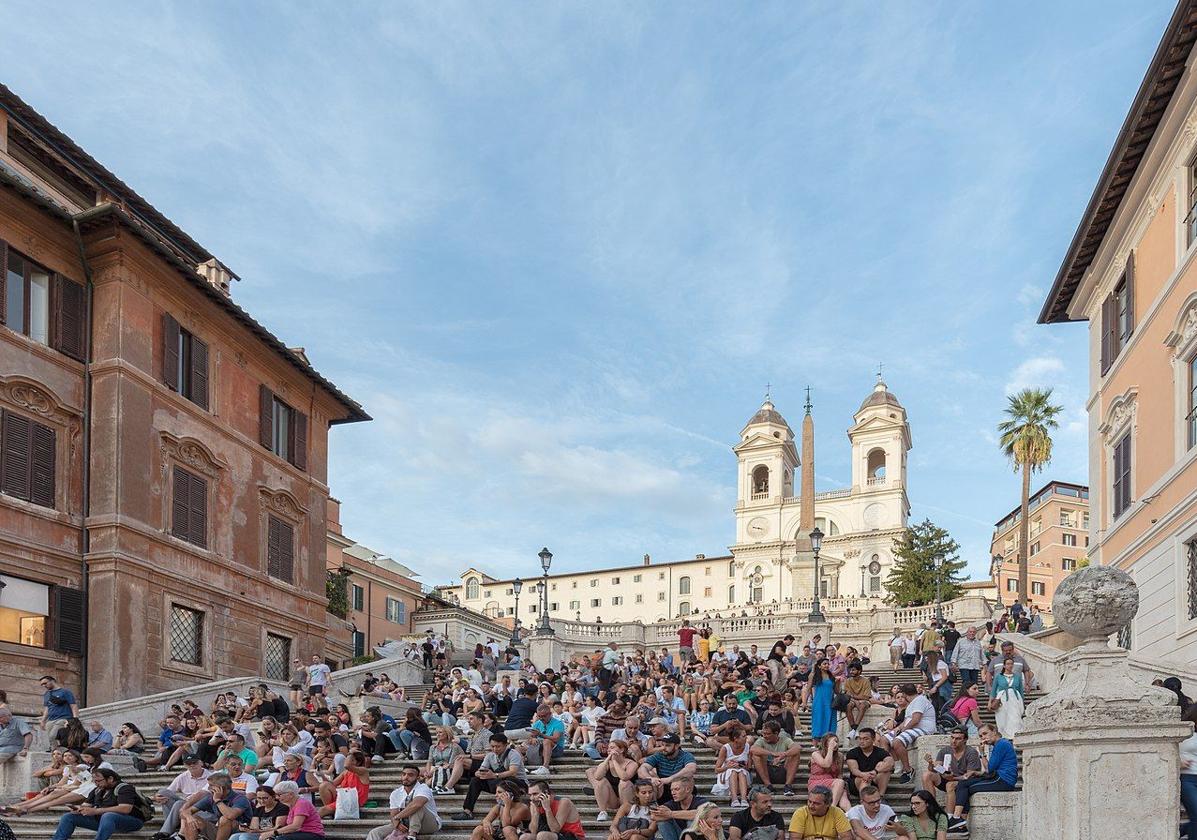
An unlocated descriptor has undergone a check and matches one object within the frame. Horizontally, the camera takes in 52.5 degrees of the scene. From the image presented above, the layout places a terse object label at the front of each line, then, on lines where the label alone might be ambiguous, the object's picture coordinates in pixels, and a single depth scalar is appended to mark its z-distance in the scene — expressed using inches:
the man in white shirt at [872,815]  497.0
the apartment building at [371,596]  2121.1
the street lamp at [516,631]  1748.2
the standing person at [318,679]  1033.5
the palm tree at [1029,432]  2445.9
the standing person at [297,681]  956.0
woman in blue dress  692.7
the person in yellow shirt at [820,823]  489.7
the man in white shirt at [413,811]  578.2
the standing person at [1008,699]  642.8
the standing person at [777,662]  952.9
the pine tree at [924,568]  3058.6
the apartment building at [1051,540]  4094.5
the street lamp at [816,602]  1476.4
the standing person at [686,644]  1214.9
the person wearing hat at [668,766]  561.9
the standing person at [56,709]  772.2
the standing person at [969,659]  882.8
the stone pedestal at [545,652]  1584.6
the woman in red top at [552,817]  531.8
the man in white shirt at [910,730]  598.5
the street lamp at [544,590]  1438.9
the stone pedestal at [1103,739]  305.0
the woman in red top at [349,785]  642.2
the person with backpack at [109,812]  613.3
